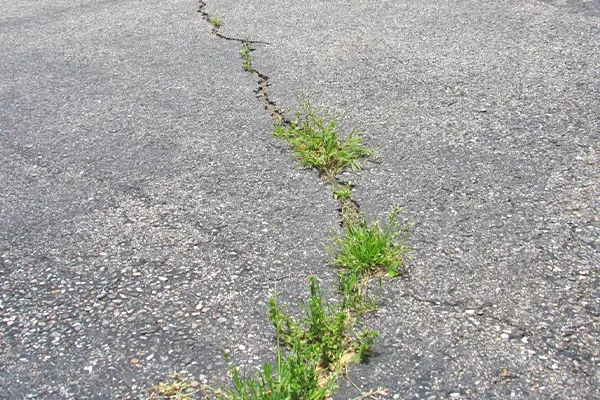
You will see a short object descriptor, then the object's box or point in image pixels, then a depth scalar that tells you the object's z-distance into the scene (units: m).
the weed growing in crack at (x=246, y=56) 4.29
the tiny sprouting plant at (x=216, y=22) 5.23
